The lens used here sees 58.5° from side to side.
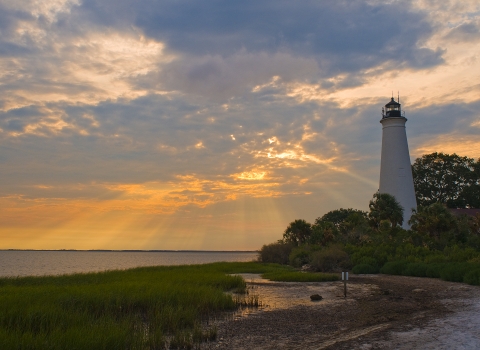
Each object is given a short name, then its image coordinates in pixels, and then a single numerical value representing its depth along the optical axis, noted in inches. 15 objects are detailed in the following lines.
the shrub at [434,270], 1035.3
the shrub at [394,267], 1217.3
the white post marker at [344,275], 739.4
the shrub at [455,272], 916.6
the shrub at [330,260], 1467.8
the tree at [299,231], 2357.3
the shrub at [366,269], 1339.8
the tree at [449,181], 2449.6
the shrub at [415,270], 1106.1
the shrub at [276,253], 2235.5
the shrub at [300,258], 1733.4
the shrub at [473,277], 823.1
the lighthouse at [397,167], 1807.3
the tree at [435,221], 1471.5
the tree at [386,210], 1672.0
